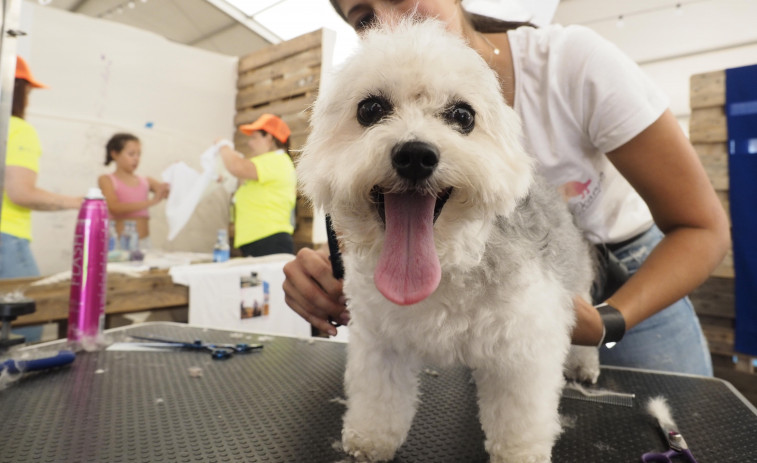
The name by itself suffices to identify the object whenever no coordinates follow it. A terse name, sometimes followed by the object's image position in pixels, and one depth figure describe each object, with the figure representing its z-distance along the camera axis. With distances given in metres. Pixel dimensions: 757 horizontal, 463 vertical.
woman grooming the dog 0.89
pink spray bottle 1.13
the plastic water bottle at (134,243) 2.87
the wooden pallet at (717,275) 2.46
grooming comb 0.89
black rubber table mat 0.67
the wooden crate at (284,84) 3.49
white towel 3.58
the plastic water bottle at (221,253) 3.02
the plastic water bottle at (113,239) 3.01
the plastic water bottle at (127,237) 3.12
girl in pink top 3.38
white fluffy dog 0.54
